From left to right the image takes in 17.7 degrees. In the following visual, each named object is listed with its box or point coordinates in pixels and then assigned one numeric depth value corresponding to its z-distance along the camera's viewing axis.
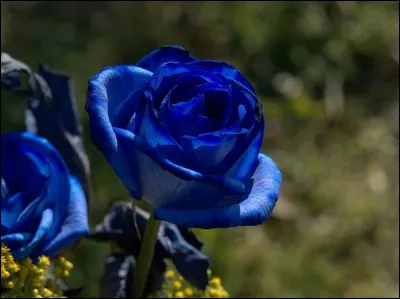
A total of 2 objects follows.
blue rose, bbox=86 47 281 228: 0.43
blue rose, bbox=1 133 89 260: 0.50
